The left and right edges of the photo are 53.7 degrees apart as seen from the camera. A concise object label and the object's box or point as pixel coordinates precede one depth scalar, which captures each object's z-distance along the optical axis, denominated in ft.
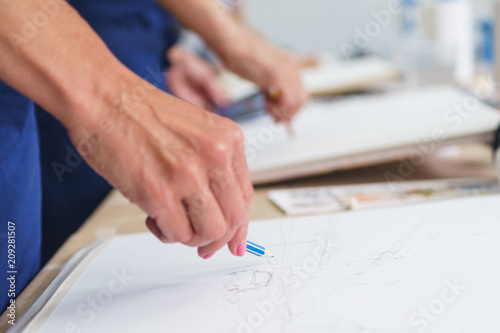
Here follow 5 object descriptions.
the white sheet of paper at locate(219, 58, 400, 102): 4.08
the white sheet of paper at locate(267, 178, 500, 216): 1.85
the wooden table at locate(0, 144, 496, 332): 1.59
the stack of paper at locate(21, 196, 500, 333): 1.07
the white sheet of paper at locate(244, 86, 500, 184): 2.11
